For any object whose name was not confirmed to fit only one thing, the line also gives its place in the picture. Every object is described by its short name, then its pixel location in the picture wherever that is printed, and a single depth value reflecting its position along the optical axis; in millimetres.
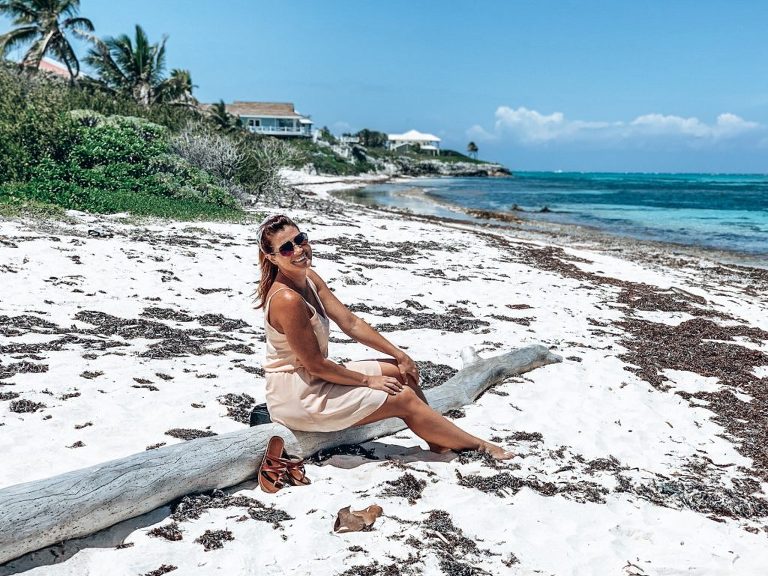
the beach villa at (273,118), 88125
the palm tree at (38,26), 34188
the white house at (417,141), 135875
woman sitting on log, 4203
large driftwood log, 3268
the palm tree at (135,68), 40531
